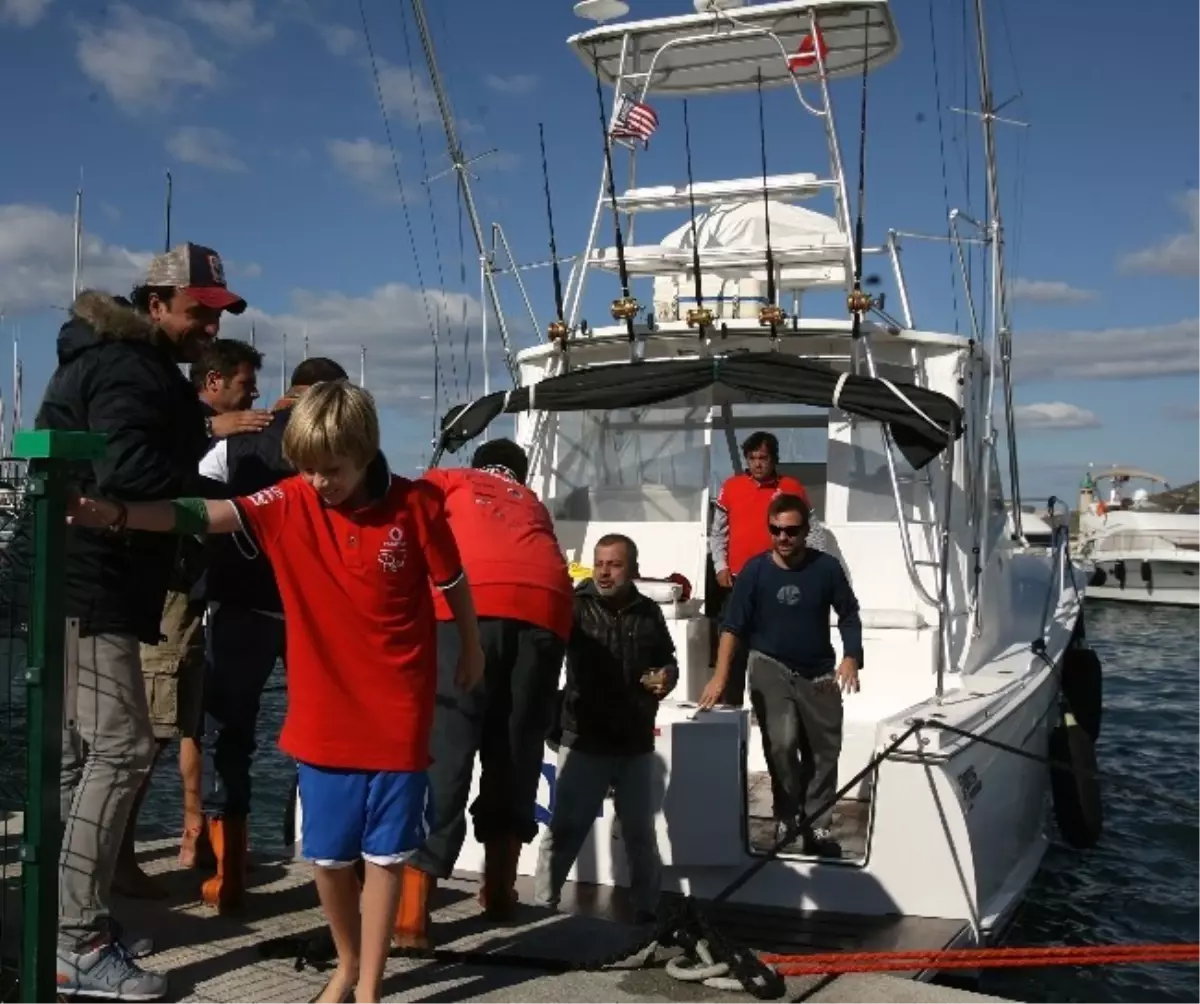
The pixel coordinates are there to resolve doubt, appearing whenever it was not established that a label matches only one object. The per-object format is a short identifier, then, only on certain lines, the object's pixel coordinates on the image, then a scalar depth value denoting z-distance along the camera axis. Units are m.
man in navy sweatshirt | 5.55
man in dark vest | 4.10
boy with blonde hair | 3.07
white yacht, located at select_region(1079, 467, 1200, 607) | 28.16
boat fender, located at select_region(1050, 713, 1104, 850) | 7.95
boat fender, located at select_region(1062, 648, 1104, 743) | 9.72
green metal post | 2.85
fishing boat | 5.19
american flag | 9.27
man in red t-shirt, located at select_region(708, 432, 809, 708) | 7.15
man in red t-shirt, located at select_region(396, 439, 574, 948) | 4.05
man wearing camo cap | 3.22
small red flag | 9.12
